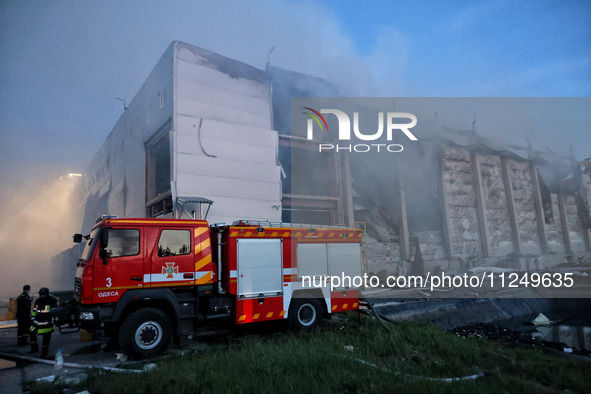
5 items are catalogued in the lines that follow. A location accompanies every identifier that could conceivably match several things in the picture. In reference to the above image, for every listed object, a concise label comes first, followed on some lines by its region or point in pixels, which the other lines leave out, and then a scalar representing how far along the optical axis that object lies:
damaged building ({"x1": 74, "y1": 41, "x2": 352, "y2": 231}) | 14.84
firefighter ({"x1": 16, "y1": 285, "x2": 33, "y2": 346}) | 7.46
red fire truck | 6.09
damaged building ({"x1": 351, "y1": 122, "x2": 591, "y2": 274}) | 20.95
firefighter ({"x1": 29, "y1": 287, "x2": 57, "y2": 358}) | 6.52
